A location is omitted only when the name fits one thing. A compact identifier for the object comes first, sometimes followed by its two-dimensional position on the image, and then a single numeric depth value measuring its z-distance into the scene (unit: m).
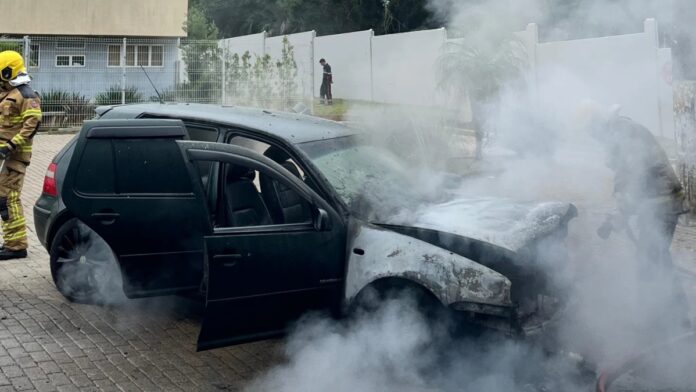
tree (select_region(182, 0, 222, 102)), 18.61
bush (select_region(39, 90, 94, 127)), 19.20
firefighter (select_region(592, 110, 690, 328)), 5.67
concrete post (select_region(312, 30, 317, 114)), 16.08
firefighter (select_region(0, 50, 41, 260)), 6.76
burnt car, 4.12
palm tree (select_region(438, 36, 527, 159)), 7.02
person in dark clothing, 10.84
